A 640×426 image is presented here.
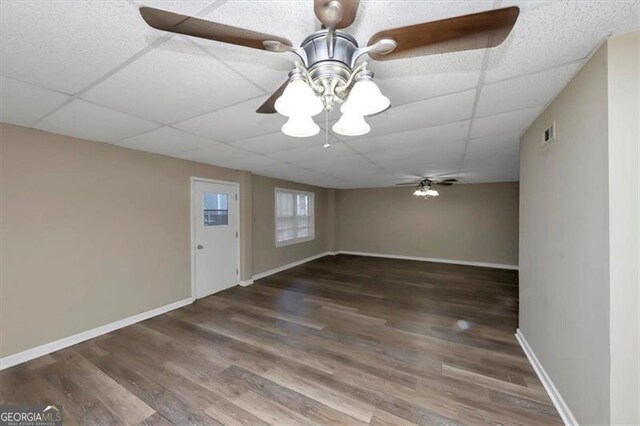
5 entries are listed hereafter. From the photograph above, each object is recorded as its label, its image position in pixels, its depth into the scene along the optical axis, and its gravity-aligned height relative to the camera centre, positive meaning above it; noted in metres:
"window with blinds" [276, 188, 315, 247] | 5.98 -0.15
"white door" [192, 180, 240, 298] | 3.89 -0.42
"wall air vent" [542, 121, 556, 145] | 1.77 +0.58
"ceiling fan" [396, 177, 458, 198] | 5.57 +0.62
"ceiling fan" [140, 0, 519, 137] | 0.75 +0.60
